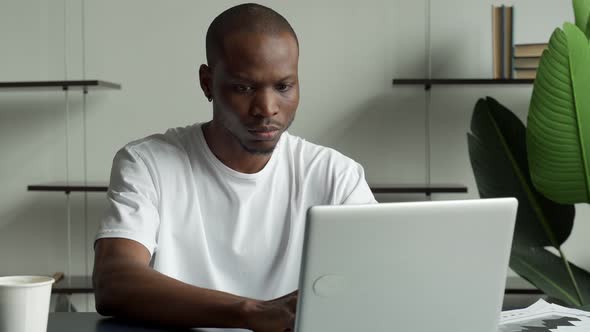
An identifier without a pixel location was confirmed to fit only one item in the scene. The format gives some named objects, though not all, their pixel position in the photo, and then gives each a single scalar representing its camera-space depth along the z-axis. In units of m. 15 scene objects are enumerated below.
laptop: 0.82
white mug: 0.94
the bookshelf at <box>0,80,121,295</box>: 2.80
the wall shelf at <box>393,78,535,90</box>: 2.75
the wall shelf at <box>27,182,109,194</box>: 2.81
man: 1.42
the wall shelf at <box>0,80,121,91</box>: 2.78
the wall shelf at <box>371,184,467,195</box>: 2.74
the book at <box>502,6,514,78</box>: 2.74
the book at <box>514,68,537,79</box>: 2.75
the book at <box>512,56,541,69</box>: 2.75
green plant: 2.31
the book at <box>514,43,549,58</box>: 2.73
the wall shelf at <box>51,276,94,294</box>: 2.81
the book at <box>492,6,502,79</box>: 2.75
